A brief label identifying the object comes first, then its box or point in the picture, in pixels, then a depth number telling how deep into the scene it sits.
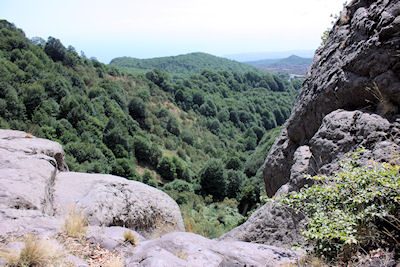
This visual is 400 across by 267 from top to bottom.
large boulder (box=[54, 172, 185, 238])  6.70
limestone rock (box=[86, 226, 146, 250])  5.07
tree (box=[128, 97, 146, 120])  54.09
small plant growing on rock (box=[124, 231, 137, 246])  5.37
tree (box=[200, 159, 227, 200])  44.31
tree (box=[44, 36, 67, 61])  48.09
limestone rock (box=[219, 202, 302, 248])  5.47
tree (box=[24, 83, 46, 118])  31.36
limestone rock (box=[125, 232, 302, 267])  4.18
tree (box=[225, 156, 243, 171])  53.03
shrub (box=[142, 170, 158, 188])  39.63
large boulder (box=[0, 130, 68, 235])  4.96
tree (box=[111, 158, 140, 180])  35.75
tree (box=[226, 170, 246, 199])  45.44
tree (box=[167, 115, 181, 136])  57.88
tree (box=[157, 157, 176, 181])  44.91
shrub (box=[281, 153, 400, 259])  3.38
